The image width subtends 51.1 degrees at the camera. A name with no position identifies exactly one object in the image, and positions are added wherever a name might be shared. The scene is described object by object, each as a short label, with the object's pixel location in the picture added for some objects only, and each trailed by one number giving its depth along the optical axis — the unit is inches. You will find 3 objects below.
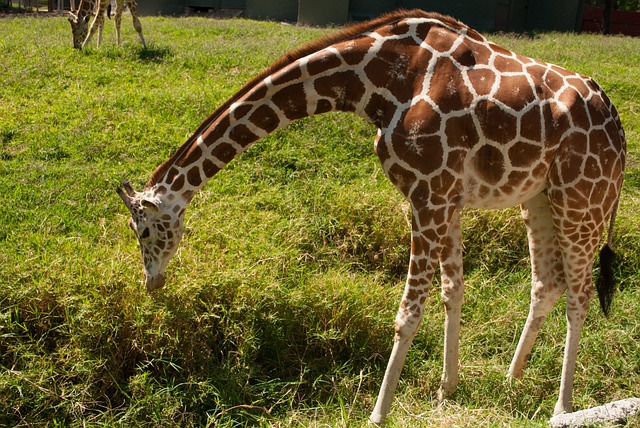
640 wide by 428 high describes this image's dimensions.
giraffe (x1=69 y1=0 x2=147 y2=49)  471.0
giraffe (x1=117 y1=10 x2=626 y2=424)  161.5
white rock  147.9
